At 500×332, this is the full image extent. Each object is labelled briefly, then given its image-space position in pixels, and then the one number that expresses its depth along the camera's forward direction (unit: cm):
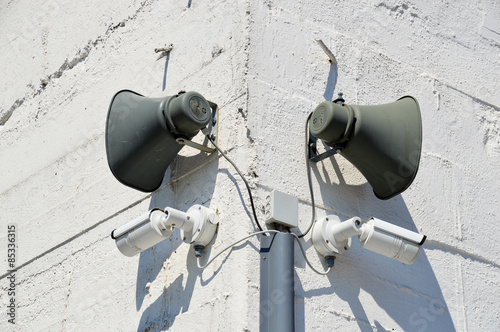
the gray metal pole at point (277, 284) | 281
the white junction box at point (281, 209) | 301
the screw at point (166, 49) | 381
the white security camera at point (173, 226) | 305
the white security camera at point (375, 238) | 300
